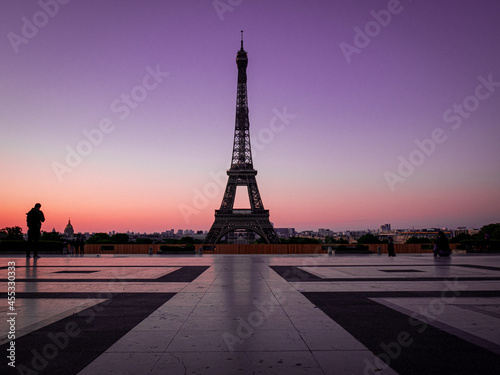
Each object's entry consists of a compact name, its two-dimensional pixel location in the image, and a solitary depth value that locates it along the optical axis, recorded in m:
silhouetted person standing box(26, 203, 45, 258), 16.09
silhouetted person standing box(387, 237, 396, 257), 25.47
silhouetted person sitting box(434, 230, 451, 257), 24.03
